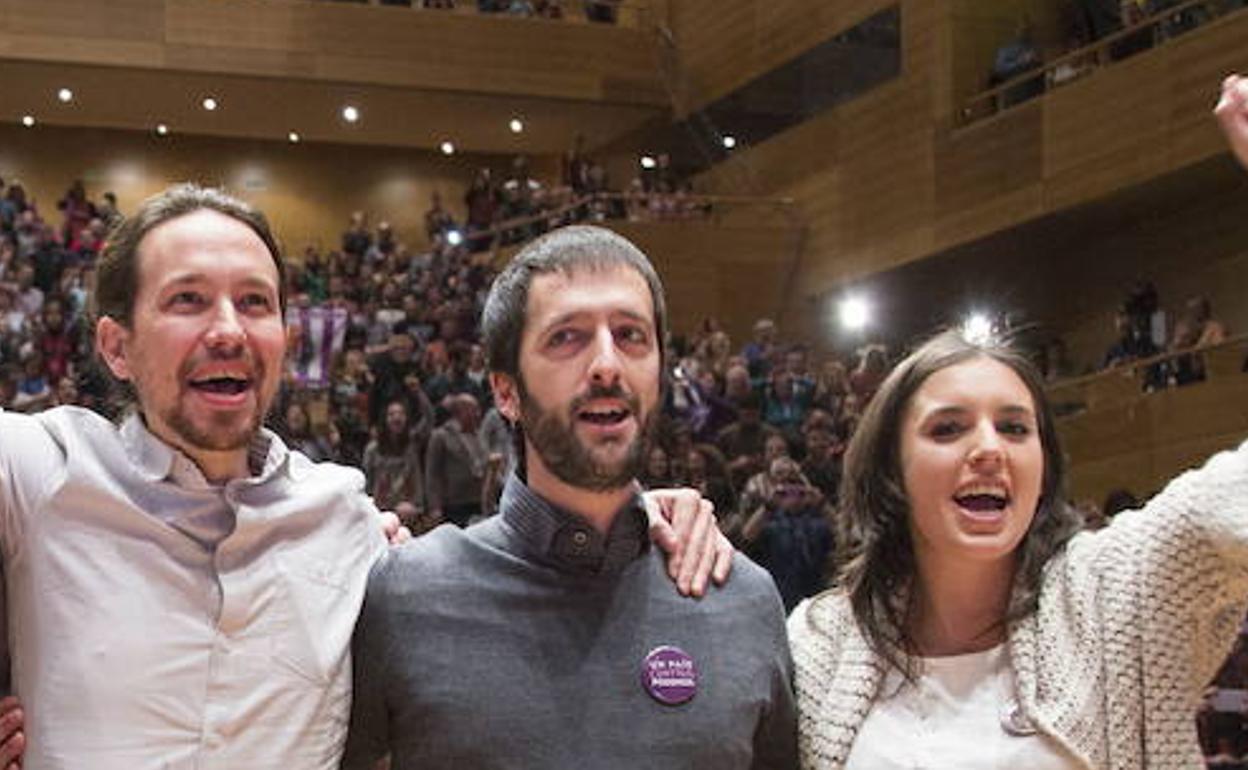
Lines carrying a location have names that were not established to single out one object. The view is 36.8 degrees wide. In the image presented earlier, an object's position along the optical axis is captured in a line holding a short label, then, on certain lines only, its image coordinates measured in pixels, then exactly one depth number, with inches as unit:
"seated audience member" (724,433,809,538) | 378.9
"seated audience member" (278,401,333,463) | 405.4
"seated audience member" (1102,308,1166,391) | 582.6
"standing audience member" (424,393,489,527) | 391.5
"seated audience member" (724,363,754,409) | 474.3
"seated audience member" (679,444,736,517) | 408.2
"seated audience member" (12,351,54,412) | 445.7
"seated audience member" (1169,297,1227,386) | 524.4
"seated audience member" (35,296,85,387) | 501.4
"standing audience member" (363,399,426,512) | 395.2
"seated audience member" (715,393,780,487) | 444.8
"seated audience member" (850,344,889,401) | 466.0
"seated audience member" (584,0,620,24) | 880.9
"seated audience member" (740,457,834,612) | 362.0
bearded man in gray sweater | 112.4
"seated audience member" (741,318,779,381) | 542.9
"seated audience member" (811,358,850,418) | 484.3
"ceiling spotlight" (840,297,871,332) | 741.9
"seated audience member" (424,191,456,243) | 847.2
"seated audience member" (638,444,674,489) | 406.6
